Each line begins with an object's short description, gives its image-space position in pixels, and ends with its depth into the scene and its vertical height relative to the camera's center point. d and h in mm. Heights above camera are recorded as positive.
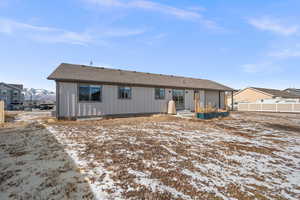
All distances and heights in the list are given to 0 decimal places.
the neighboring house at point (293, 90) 45219 +3592
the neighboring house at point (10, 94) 30625 +1941
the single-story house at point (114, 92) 8820 +783
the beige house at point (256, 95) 28919 +1364
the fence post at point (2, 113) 7762 -662
